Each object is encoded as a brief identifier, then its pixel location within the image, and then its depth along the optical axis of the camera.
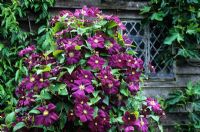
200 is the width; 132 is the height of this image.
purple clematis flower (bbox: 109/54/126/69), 3.13
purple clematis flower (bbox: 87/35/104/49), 3.06
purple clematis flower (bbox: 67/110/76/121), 2.92
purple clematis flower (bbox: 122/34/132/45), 3.36
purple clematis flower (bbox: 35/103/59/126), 2.84
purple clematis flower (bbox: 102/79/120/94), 2.96
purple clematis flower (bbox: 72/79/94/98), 2.86
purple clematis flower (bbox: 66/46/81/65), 2.98
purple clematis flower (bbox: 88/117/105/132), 2.93
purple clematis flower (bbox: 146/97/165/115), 3.25
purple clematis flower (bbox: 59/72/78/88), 2.94
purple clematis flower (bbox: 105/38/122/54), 3.16
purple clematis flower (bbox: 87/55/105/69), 3.00
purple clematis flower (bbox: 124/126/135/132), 2.97
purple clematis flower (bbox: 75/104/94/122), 2.85
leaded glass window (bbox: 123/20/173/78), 4.60
